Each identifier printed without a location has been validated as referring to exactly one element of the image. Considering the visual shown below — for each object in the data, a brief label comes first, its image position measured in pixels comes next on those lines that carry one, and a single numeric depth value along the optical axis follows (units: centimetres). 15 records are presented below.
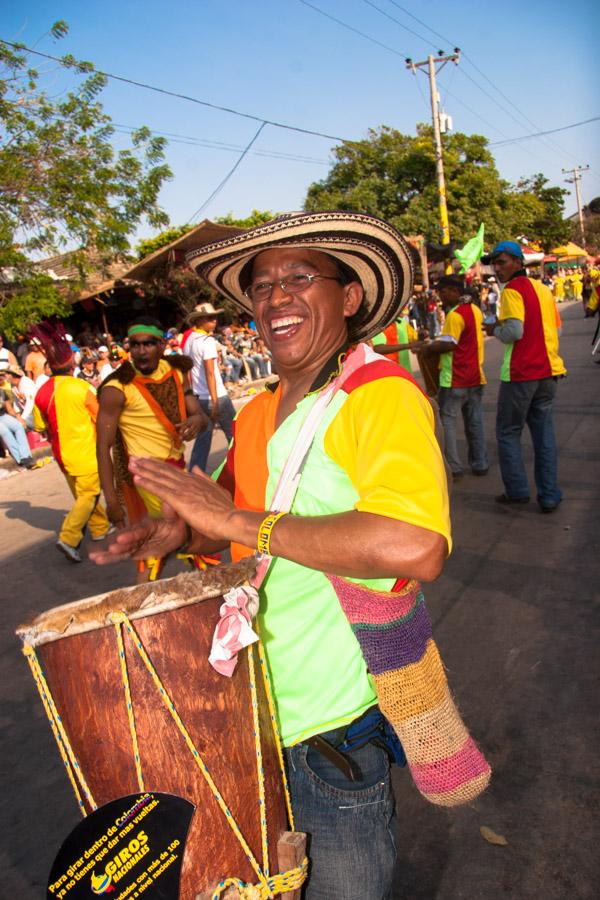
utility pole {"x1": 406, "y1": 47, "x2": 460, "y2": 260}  2927
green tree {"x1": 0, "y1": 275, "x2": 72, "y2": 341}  1284
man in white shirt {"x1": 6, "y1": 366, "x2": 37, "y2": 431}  1217
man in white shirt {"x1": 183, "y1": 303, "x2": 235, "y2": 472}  742
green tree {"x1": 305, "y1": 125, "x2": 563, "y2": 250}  3375
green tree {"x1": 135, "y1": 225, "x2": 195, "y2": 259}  3020
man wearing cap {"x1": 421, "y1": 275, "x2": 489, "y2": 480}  686
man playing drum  129
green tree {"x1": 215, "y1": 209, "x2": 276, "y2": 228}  3069
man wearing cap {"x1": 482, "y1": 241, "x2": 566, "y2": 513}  555
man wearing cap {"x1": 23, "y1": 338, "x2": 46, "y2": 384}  1080
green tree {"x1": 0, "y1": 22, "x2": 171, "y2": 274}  1272
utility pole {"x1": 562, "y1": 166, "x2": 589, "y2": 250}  7010
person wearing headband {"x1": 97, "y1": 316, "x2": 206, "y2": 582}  427
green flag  847
